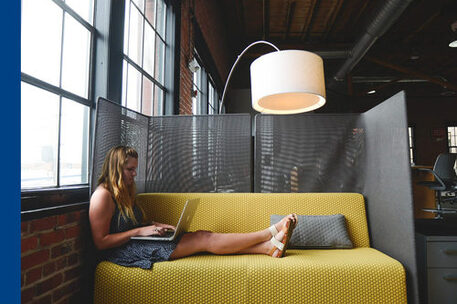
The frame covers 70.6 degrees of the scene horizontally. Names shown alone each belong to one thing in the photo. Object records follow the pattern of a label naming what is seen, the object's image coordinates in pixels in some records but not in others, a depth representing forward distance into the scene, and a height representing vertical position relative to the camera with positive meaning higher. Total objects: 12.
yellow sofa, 1.72 -0.59
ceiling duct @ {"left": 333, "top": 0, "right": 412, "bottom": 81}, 4.57 +2.32
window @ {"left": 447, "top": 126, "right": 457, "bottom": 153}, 11.05 +1.10
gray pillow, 2.21 -0.44
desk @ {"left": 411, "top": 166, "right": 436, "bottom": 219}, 5.88 -0.51
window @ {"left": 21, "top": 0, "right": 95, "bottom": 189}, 1.53 +0.43
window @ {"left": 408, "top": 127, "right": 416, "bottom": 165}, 11.04 +0.88
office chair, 5.32 -0.10
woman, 1.85 -0.38
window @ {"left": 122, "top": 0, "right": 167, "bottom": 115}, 2.57 +1.04
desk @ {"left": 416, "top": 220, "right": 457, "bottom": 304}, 1.94 -0.59
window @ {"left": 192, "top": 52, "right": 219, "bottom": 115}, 4.69 +1.28
